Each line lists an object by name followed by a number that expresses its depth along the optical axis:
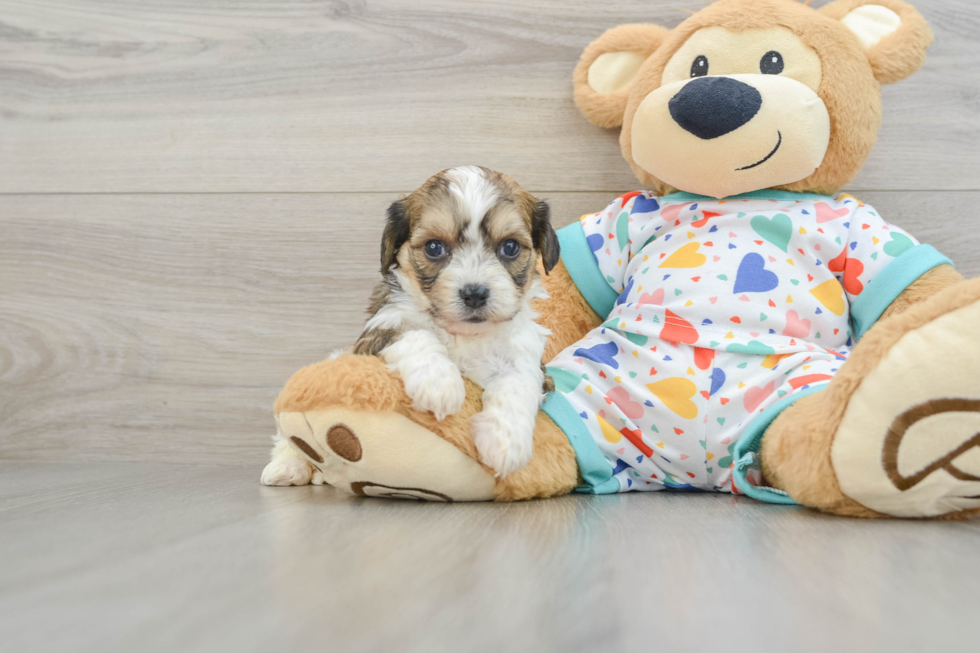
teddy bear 0.61
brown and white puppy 0.62
